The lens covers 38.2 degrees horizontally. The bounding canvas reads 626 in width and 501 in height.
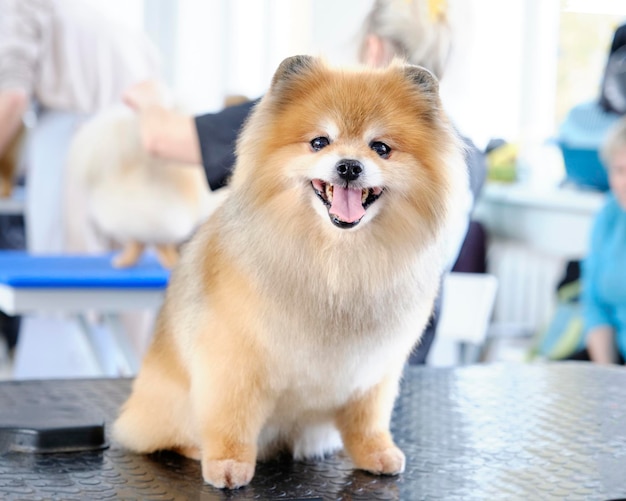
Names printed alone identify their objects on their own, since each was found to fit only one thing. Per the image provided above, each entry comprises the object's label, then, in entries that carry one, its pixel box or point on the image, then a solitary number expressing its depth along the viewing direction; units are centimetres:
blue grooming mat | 210
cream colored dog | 201
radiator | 357
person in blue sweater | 271
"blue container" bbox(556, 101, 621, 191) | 321
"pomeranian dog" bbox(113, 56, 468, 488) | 93
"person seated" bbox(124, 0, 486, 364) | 129
